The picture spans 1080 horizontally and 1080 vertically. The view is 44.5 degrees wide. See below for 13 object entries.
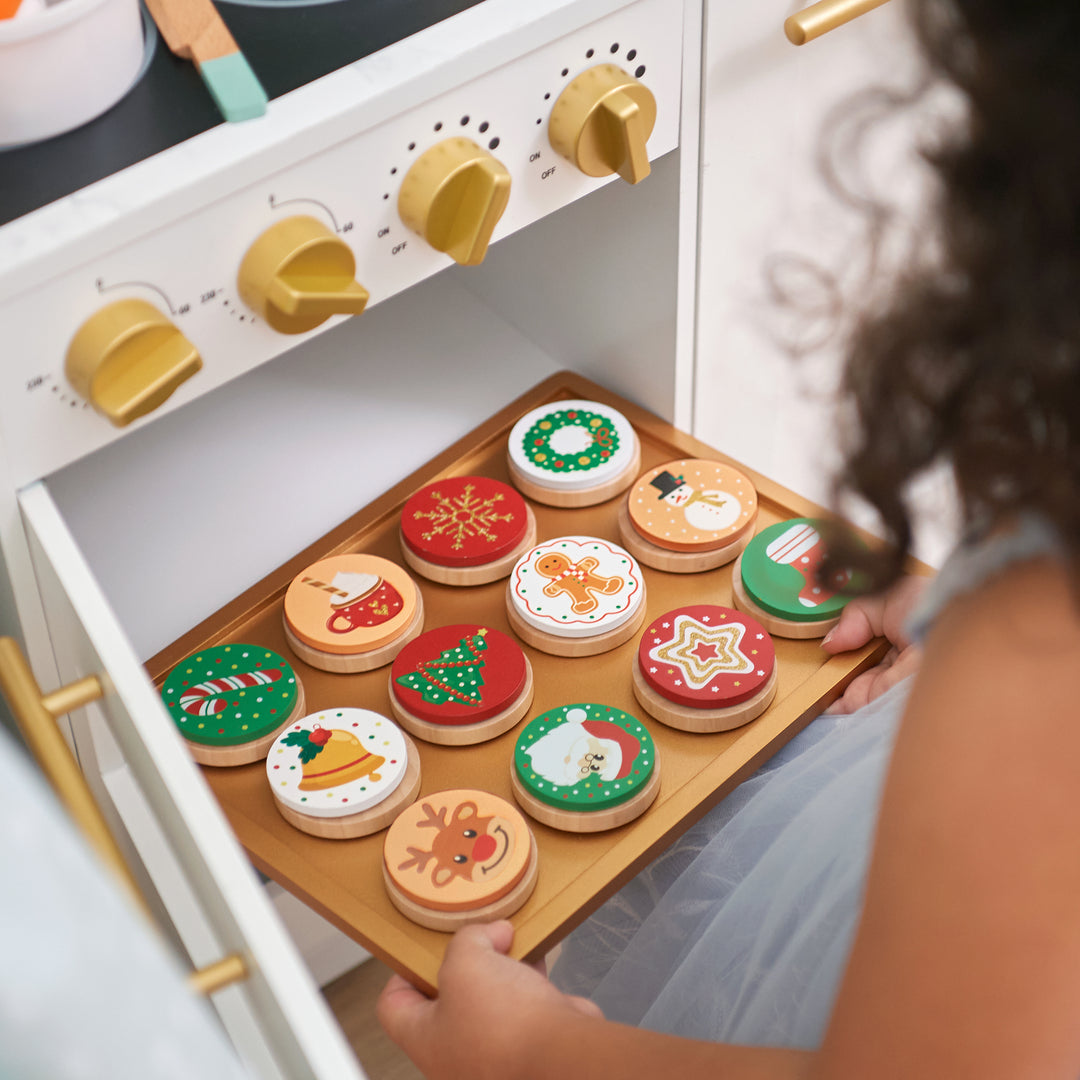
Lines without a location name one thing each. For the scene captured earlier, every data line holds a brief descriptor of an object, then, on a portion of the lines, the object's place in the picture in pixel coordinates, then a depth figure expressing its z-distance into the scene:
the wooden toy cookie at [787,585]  0.79
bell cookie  0.70
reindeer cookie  0.66
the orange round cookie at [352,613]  0.79
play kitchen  0.58
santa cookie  0.70
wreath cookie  0.88
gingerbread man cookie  0.78
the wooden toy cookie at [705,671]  0.74
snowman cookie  0.83
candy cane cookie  0.74
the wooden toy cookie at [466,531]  0.83
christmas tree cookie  0.74
